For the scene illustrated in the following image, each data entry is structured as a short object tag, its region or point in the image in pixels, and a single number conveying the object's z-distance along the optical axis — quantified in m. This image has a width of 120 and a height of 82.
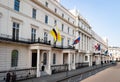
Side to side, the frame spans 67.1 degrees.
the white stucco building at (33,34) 10.82
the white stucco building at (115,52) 80.84
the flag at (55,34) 13.10
